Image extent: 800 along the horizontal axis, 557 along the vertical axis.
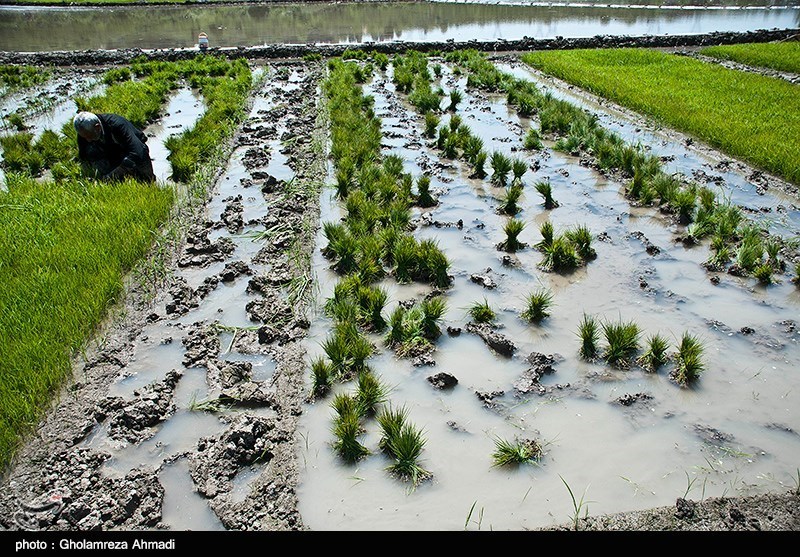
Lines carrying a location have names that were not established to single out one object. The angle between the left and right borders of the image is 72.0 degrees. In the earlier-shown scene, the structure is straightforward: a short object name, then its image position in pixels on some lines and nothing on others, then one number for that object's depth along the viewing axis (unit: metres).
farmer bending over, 6.29
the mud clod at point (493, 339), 3.93
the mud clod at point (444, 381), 3.63
